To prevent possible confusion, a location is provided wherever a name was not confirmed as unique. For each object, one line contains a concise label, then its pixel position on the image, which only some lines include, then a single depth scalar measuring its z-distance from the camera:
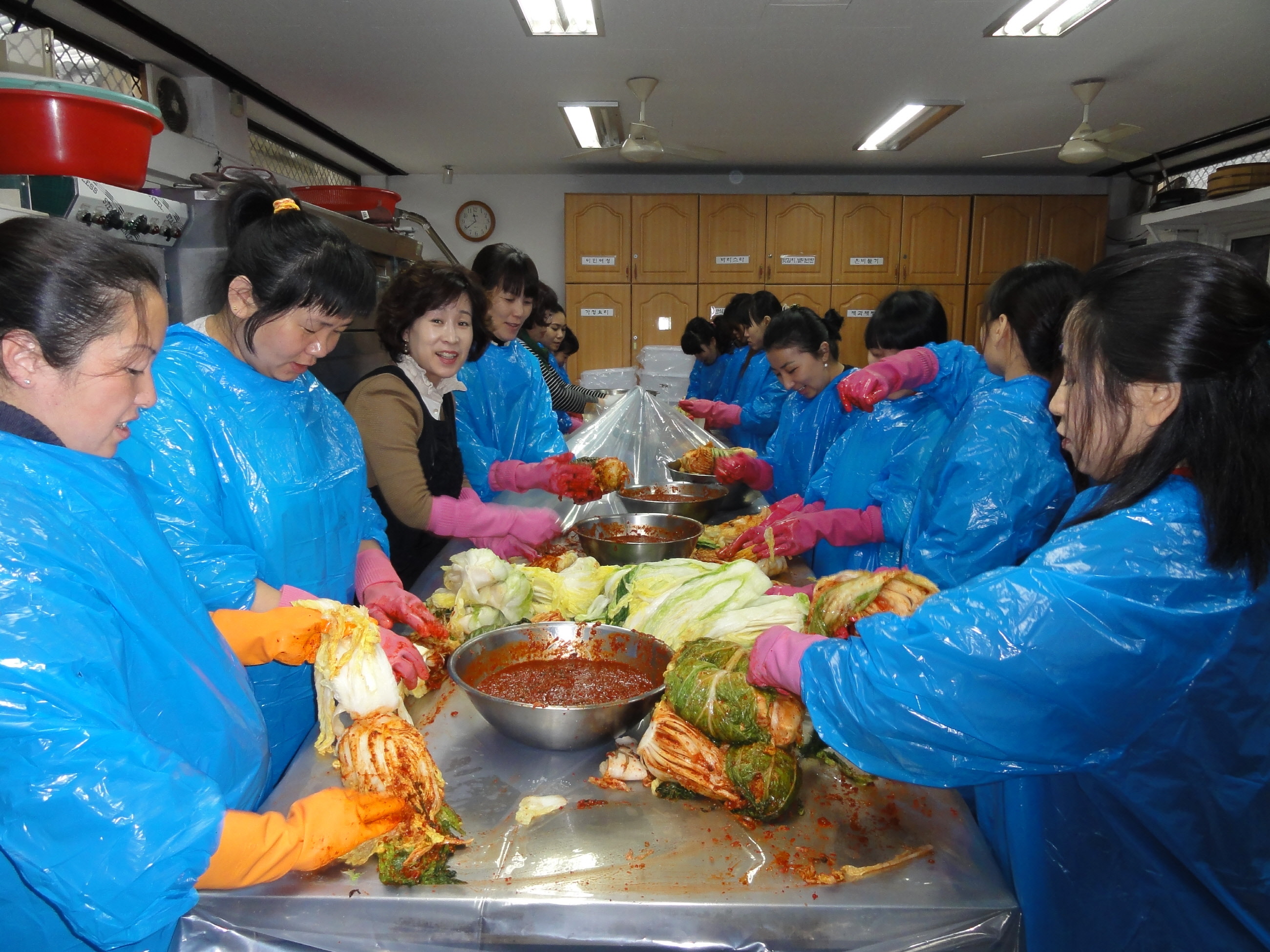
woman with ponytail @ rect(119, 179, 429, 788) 1.55
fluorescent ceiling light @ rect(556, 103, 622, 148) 6.40
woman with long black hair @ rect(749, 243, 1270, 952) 0.99
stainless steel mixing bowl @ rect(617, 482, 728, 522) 2.79
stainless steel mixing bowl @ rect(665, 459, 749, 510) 3.46
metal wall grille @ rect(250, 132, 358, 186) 6.61
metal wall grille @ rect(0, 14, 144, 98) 3.79
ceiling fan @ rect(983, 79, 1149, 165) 5.72
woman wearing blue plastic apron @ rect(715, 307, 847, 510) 3.53
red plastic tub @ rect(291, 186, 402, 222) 4.79
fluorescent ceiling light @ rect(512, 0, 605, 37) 4.35
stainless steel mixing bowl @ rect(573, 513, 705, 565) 2.29
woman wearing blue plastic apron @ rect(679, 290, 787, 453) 5.00
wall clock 9.34
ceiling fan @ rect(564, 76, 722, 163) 5.73
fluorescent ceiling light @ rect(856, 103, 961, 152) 6.39
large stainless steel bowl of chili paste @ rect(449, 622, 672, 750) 1.32
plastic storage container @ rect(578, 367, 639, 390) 8.06
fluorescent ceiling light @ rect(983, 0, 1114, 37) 4.32
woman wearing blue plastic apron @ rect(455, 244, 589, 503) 3.29
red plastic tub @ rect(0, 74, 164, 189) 2.40
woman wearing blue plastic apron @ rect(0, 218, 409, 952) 0.82
